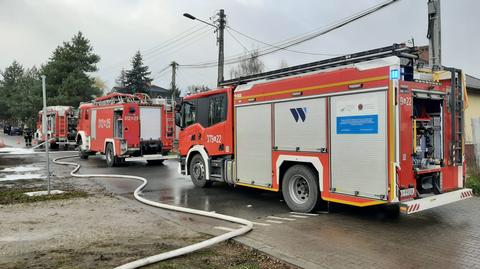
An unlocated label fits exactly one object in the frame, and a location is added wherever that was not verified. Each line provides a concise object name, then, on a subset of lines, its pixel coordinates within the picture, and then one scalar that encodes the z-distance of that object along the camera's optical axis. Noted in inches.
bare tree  2402.2
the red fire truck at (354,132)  257.8
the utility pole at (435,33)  458.6
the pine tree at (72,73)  1849.2
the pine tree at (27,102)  2007.9
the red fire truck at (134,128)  682.2
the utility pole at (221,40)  894.4
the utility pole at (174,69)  1617.9
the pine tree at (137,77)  2321.6
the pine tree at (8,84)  3080.7
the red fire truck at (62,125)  1211.9
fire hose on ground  195.9
